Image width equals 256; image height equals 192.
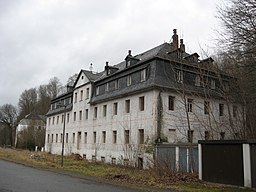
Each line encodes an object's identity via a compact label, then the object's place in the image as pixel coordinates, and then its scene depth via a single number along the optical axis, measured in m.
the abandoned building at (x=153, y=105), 26.45
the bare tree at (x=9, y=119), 93.44
